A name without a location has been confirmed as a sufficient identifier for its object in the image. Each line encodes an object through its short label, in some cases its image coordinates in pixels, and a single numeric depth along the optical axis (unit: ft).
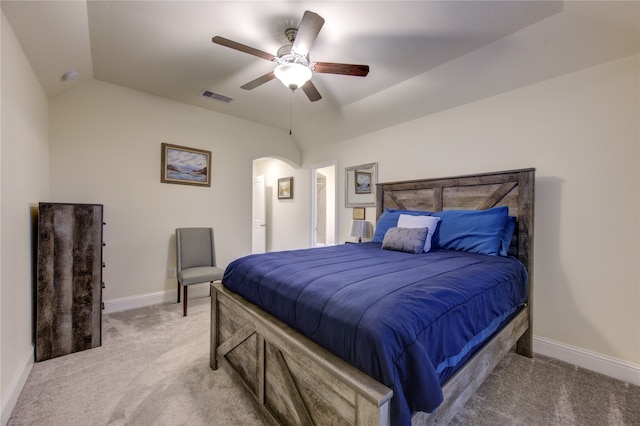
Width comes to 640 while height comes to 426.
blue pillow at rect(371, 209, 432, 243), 10.34
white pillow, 8.51
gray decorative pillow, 8.20
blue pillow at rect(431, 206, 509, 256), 7.68
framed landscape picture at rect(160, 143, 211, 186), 11.75
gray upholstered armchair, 10.23
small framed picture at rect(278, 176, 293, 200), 18.04
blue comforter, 3.25
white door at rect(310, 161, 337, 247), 21.88
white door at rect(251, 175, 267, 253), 19.76
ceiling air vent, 11.02
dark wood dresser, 7.12
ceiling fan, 5.91
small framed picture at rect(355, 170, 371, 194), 13.23
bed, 3.30
